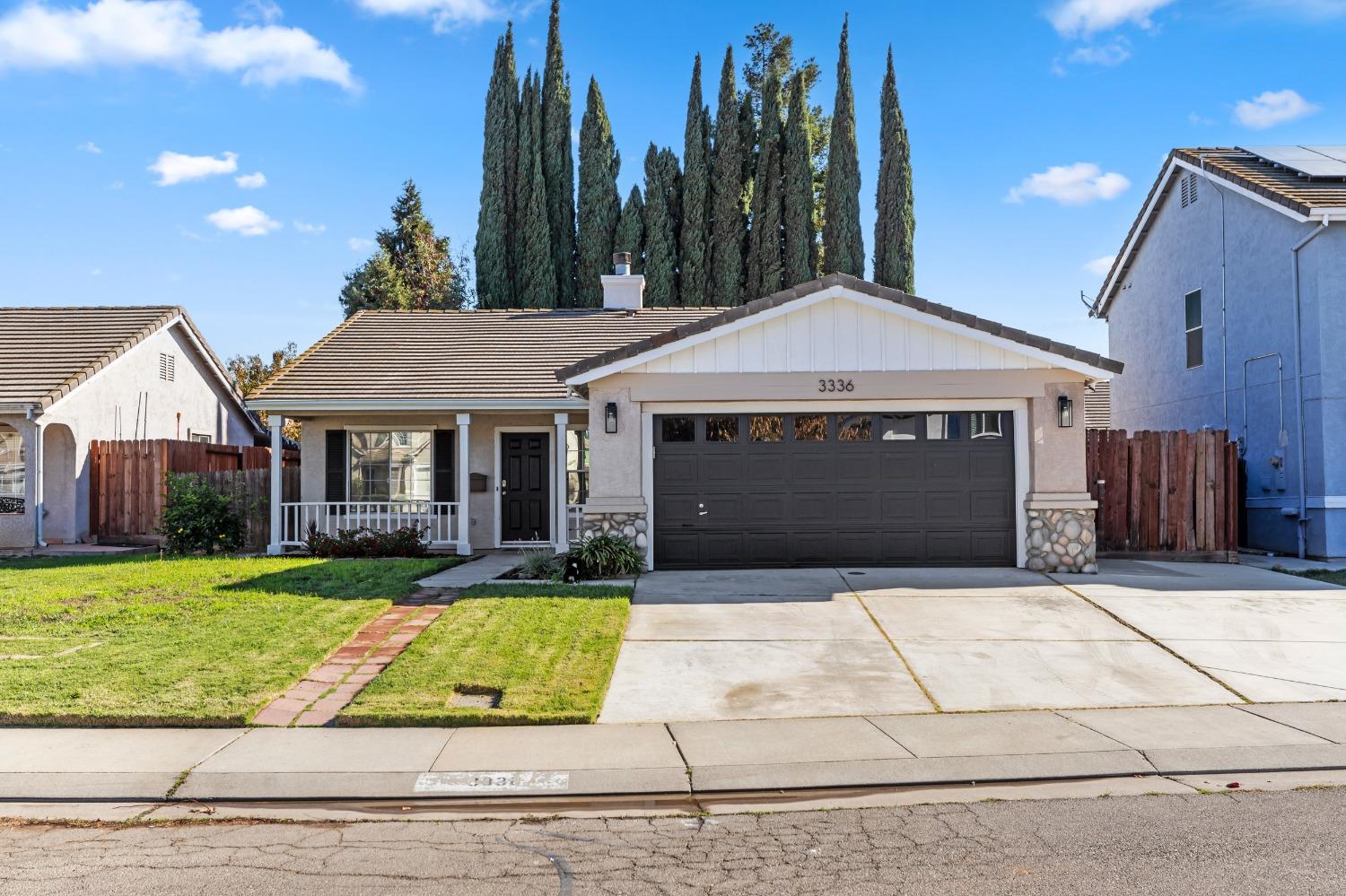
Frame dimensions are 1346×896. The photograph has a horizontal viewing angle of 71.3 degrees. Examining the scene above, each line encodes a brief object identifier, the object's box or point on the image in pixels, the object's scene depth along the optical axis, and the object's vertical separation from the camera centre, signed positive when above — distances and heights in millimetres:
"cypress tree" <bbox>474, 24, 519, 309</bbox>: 32656 +9811
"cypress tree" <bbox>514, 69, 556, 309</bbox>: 32500 +8186
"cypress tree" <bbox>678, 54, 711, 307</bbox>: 33469 +9225
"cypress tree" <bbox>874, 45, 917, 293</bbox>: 33344 +9325
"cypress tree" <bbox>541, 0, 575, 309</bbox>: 33531 +10489
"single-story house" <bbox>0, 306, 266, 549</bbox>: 16922 +1533
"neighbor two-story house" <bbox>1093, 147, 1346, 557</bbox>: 14188 +2478
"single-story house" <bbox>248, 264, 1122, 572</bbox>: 12547 +392
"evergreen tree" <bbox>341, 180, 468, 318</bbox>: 35781 +8267
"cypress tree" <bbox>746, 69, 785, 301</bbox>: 33406 +9256
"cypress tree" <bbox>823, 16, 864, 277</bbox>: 33406 +9468
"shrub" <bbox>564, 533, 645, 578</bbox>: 12102 -1154
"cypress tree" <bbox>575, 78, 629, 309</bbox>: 33000 +9482
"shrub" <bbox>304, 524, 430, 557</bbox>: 14844 -1178
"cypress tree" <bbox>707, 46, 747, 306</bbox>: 33406 +9466
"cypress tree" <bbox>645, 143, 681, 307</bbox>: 33000 +8639
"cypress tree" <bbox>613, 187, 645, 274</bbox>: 33000 +8459
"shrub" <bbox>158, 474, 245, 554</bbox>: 15312 -761
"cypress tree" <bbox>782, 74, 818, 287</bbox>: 33438 +9667
